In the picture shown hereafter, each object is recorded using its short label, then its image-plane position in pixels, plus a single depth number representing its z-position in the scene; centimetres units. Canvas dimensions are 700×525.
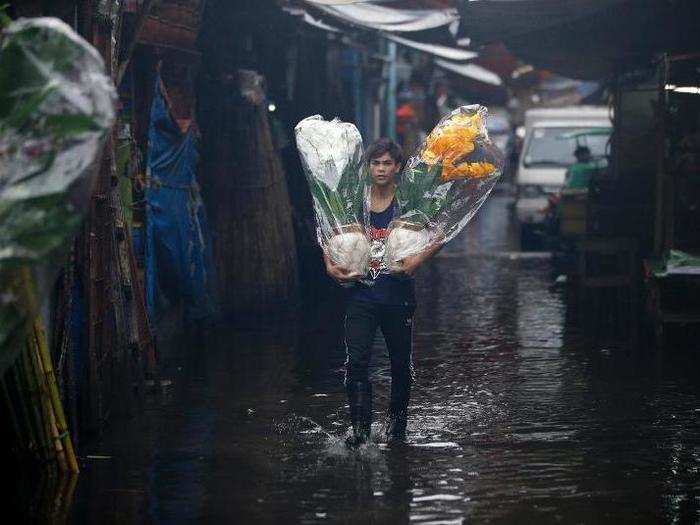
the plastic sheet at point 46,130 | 1059
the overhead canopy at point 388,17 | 3114
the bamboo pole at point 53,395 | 1448
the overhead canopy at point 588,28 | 2683
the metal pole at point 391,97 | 6881
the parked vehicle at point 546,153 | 4719
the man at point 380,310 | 1609
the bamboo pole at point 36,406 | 1444
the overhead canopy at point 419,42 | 3084
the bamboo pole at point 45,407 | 1445
